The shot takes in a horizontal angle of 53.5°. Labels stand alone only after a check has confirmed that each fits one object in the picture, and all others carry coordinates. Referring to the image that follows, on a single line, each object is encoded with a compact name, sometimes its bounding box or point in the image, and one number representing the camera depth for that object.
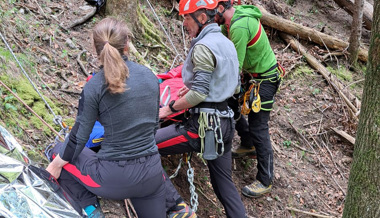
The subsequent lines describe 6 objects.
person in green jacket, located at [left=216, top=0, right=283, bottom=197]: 4.05
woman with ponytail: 2.56
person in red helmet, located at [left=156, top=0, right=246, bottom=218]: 3.29
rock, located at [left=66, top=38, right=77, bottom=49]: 5.14
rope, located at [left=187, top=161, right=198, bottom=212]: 3.92
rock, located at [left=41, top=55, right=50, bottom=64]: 4.65
